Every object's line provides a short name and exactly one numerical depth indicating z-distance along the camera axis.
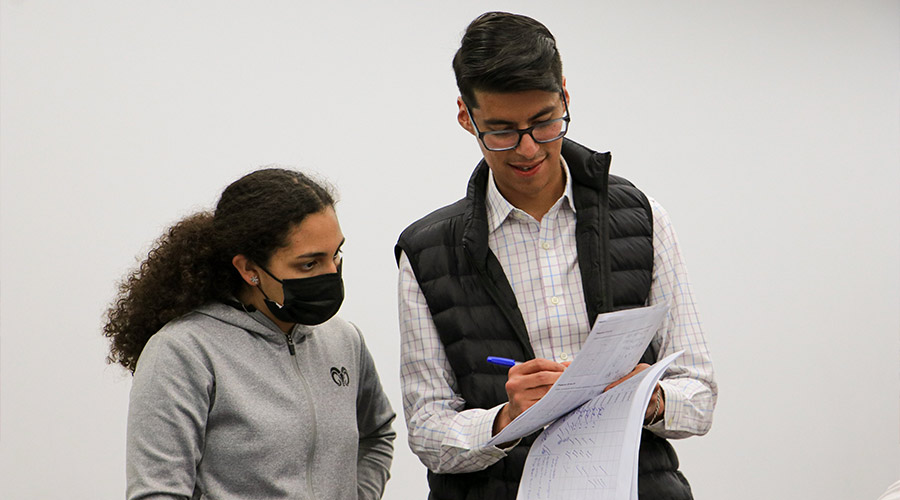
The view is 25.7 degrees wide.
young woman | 2.61
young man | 2.56
